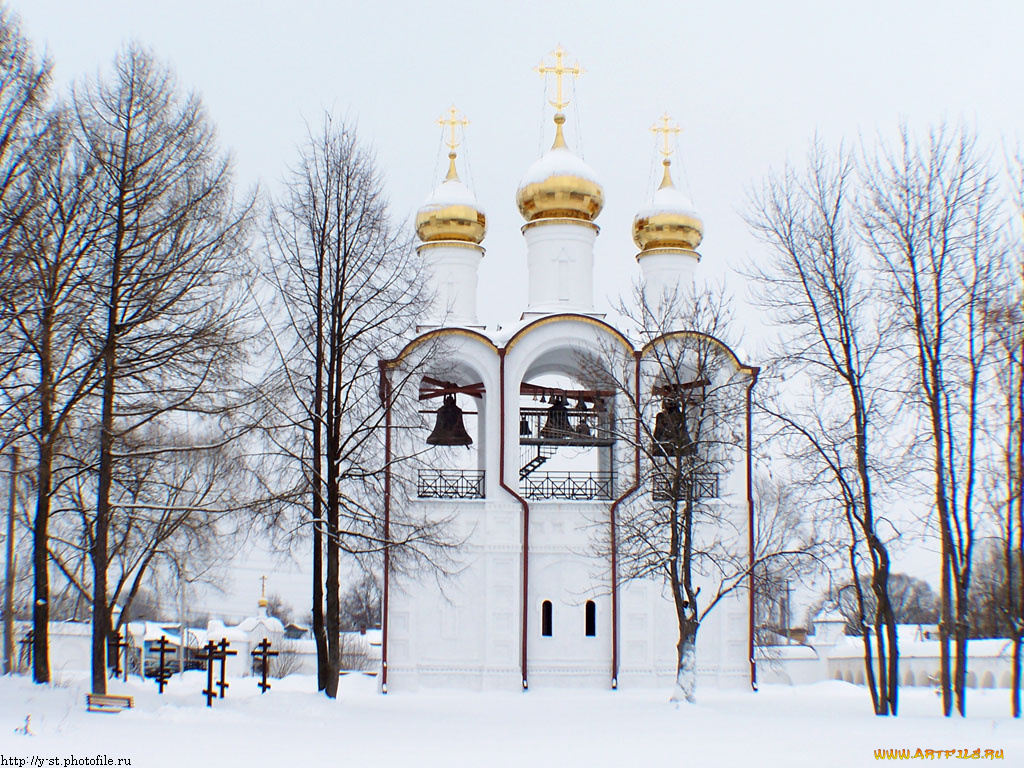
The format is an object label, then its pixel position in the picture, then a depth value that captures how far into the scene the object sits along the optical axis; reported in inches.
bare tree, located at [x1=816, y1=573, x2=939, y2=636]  1743.2
